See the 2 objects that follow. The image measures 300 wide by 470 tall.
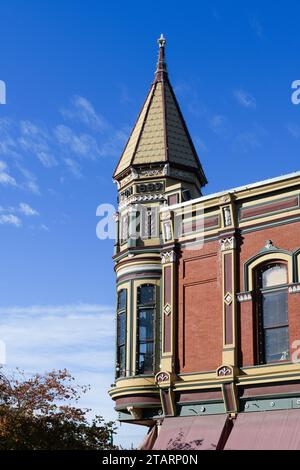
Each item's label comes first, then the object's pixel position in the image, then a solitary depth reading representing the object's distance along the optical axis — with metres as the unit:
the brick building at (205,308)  25.25
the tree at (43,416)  32.62
